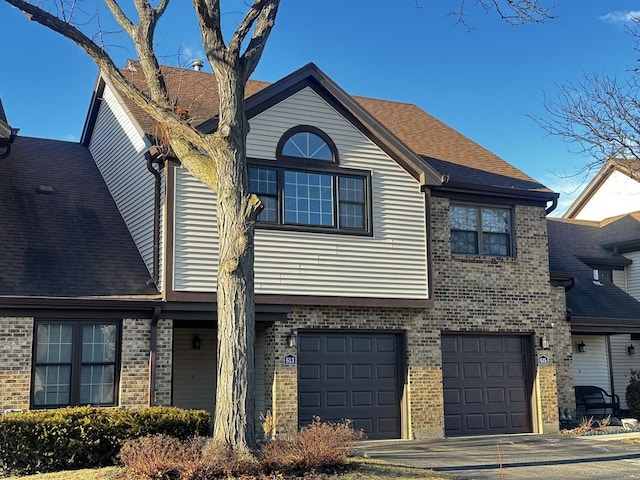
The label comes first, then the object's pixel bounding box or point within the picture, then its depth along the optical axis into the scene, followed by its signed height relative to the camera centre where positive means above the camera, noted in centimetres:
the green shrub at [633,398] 2045 -79
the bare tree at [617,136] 1673 +496
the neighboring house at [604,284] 2109 +239
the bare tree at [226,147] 987 +305
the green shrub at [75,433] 1113 -88
